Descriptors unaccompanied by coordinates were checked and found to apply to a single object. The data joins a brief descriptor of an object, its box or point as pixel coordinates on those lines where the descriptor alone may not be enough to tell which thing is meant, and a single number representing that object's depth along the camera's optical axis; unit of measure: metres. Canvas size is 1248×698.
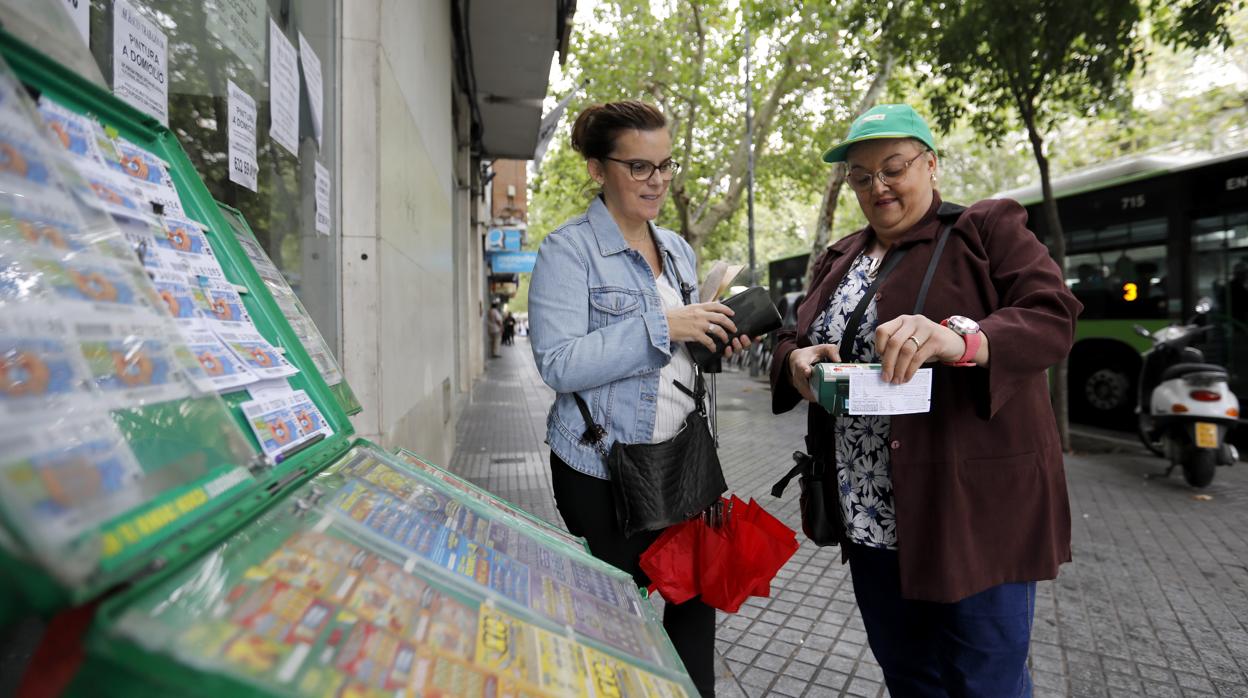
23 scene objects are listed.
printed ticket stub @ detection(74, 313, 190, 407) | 0.66
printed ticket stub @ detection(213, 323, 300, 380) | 1.00
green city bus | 7.69
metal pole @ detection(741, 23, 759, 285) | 14.60
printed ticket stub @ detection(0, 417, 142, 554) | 0.48
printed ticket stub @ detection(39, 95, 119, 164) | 0.75
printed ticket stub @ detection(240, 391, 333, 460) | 0.95
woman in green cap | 1.54
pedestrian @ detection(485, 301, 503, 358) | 26.00
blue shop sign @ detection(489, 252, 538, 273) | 23.77
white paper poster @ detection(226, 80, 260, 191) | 2.06
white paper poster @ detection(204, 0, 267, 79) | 2.01
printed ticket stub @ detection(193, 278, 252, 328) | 0.99
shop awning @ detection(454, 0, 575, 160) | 6.64
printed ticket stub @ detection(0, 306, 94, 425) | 0.53
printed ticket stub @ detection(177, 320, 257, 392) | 0.89
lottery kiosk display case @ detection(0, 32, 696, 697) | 0.53
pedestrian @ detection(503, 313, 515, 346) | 39.46
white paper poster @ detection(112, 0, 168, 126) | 1.46
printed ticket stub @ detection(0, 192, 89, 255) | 0.62
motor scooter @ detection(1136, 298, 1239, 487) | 5.52
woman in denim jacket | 1.79
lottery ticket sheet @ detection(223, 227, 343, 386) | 1.34
